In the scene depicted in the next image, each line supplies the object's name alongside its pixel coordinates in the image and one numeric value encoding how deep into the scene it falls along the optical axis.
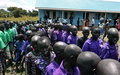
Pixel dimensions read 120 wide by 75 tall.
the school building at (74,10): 11.08
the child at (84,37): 2.46
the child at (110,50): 1.81
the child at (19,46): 2.96
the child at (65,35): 3.23
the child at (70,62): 1.05
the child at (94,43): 2.16
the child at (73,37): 2.73
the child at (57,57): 1.21
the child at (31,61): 1.58
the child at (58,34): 3.77
